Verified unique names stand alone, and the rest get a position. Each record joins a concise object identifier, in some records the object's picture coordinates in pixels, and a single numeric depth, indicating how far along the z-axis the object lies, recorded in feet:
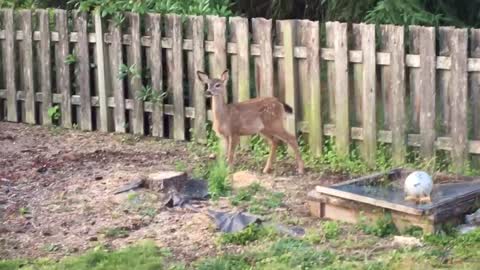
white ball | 27.63
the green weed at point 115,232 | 27.68
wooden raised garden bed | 26.78
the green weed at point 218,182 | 31.45
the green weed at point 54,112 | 44.83
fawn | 35.55
